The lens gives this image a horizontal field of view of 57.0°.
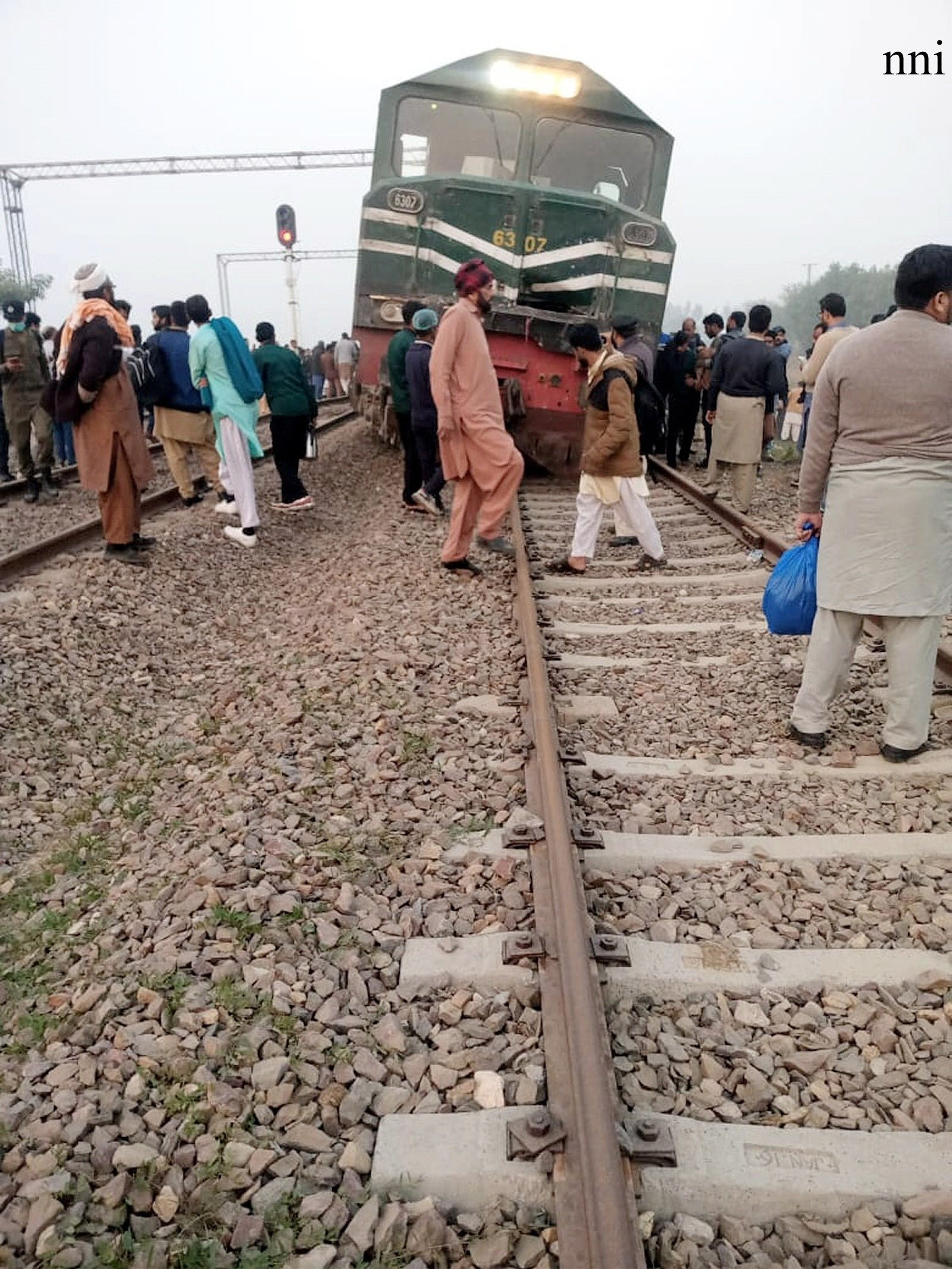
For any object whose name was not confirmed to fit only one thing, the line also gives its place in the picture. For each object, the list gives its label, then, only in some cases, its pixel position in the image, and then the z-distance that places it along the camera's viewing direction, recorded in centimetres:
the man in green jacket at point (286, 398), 774
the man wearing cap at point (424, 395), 711
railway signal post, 1759
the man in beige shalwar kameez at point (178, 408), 738
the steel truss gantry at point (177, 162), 4866
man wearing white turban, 553
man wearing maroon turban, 533
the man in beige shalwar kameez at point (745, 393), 716
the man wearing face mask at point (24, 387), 863
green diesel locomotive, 820
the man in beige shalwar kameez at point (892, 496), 304
